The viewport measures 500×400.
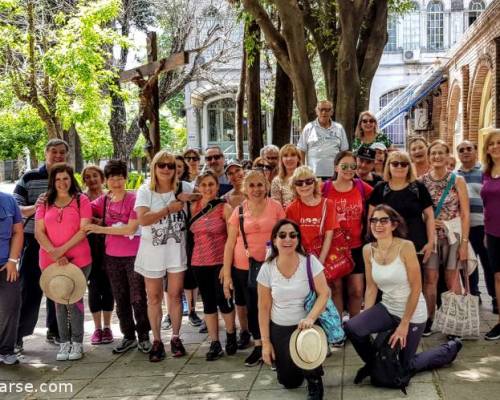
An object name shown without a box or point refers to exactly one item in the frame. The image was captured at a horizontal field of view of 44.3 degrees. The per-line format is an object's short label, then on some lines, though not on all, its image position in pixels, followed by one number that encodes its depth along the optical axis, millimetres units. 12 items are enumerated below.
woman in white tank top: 4637
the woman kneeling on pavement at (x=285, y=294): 4641
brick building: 14672
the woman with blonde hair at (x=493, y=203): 5672
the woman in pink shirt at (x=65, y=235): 5832
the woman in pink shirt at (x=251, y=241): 5328
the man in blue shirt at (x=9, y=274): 5719
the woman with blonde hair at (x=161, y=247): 5711
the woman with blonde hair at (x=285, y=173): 6035
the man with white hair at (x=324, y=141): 7172
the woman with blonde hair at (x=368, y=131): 6941
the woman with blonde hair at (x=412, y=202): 5480
